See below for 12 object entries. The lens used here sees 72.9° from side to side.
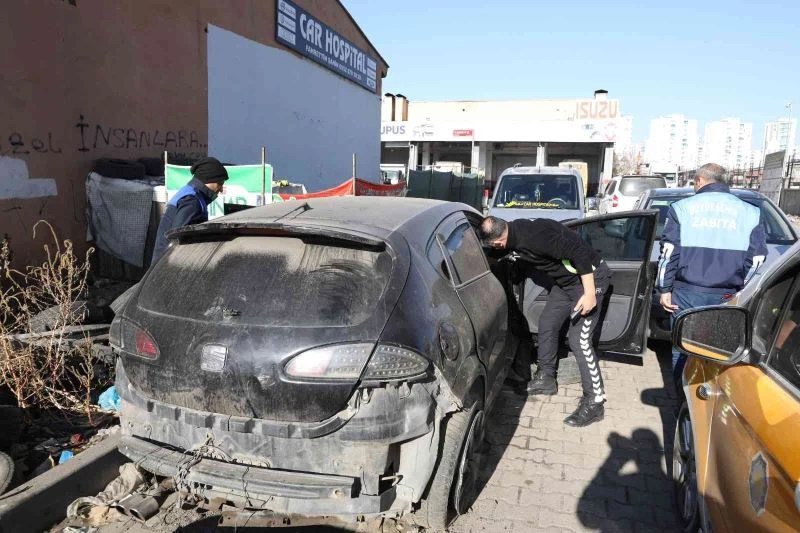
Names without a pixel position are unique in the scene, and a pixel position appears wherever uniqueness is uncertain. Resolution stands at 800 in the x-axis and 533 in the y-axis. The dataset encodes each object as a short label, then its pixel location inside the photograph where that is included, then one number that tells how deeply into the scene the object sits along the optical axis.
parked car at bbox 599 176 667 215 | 16.03
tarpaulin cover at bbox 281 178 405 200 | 8.46
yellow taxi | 1.61
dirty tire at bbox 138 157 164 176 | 8.63
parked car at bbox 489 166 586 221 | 10.30
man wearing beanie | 4.42
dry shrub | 3.66
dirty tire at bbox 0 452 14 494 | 2.89
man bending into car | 4.04
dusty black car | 2.37
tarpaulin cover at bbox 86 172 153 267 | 7.71
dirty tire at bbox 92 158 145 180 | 7.95
